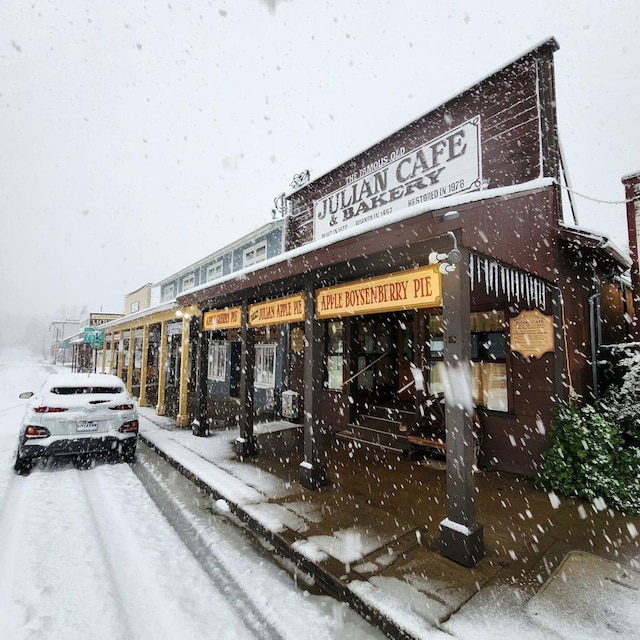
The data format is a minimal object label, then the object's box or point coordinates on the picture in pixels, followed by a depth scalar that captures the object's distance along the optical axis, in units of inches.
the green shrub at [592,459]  181.3
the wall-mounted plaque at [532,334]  218.6
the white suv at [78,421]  225.0
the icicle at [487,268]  173.9
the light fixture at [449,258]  135.0
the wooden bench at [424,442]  240.8
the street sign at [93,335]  732.7
